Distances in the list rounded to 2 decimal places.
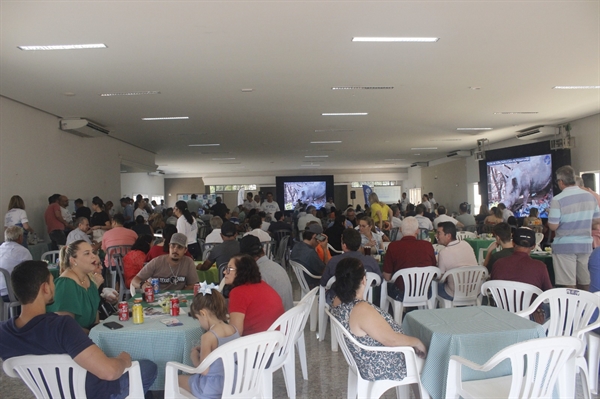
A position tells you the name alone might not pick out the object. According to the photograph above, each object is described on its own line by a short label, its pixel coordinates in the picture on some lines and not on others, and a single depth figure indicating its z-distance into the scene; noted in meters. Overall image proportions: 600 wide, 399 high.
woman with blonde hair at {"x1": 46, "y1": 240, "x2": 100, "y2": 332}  2.91
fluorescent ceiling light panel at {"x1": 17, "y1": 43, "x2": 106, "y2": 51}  4.38
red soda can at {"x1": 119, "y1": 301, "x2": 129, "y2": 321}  2.84
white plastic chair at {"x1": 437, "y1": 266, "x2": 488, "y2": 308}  4.32
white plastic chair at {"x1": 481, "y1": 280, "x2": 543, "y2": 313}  3.38
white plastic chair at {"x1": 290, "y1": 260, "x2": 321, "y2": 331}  4.84
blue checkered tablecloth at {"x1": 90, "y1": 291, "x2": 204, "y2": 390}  2.62
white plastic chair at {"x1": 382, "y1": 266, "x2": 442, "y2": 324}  4.40
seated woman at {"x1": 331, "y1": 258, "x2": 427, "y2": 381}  2.48
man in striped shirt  4.27
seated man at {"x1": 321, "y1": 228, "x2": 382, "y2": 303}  4.22
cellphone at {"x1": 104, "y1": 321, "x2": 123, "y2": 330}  2.68
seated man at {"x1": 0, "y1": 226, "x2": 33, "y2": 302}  4.85
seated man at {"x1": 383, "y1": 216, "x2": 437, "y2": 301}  4.49
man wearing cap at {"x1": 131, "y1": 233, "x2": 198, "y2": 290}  3.99
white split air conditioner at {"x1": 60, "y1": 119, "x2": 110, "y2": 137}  7.95
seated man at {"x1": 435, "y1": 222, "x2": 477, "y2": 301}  4.50
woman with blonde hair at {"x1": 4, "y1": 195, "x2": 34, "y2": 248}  6.27
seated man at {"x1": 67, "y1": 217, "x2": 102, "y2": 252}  6.06
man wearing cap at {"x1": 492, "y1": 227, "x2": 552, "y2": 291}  3.52
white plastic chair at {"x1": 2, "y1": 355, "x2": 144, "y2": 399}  2.07
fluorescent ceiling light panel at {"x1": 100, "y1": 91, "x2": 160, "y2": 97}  6.27
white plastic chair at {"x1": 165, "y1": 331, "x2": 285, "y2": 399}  2.18
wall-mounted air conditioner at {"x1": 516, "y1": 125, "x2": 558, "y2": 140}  10.46
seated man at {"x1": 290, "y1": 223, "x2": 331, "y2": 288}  4.93
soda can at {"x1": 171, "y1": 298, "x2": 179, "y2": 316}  2.94
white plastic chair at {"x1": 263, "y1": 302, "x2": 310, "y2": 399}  2.64
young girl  2.30
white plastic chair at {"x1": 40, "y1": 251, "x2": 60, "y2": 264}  6.23
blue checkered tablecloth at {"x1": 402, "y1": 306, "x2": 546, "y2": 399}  2.44
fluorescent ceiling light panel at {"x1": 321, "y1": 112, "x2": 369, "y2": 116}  8.17
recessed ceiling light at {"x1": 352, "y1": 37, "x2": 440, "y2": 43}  4.43
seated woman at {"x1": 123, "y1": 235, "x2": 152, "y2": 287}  4.70
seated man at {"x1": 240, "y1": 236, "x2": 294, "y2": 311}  3.47
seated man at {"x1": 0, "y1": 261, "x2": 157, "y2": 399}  2.08
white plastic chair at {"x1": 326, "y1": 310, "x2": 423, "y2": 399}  2.45
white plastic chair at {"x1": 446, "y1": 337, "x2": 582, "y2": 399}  2.02
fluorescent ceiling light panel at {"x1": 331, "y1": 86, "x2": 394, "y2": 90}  6.30
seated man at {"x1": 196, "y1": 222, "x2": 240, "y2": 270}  4.79
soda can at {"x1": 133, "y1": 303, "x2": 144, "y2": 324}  2.78
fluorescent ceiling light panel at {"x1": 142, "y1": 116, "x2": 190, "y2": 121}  8.10
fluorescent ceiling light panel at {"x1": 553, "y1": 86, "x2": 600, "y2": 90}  6.81
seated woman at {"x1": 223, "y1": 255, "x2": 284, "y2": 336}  2.78
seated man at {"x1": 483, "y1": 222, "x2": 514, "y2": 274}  4.22
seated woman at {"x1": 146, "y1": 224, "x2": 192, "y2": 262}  4.52
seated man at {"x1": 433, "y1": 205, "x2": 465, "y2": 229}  8.91
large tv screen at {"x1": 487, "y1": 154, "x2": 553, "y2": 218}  10.95
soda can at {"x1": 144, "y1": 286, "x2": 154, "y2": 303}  3.33
